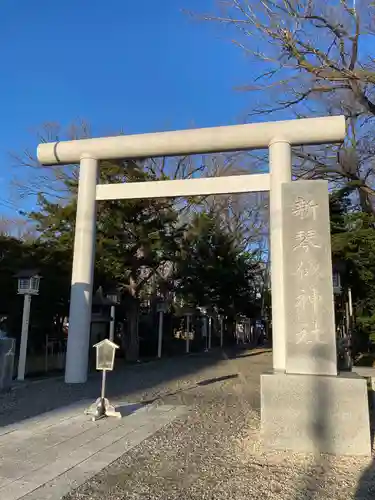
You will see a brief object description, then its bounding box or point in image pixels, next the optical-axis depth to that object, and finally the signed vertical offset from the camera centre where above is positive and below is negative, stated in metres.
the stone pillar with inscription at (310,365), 4.53 -0.38
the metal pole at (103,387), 5.88 -0.81
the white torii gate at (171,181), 8.41 +3.07
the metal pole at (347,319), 13.68 +0.40
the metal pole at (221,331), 30.38 -0.16
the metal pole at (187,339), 22.11 -0.53
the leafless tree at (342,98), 10.85 +6.52
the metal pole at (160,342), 17.73 -0.58
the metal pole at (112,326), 13.09 +0.03
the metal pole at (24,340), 9.55 -0.32
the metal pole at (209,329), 28.31 +0.00
